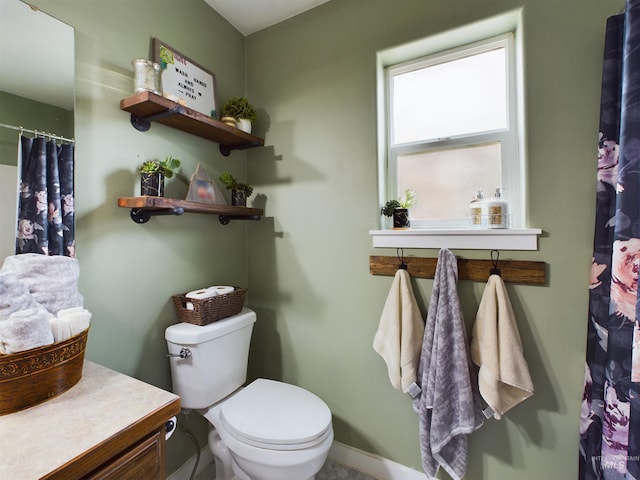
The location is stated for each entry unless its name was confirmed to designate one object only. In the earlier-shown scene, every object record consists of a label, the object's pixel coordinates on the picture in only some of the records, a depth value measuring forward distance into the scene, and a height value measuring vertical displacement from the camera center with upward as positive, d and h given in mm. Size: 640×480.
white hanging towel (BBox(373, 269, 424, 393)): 1256 -426
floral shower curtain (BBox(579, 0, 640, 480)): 842 -141
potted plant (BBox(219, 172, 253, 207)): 1513 +258
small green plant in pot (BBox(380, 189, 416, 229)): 1370 +121
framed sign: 1322 +772
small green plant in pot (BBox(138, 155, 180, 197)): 1187 +247
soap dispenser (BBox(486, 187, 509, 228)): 1181 +86
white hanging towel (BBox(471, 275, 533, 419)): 1084 -460
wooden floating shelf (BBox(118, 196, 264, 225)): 1121 +131
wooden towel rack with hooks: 1128 -138
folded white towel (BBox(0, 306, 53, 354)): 681 -216
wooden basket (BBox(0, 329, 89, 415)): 684 -331
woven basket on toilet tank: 1289 -319
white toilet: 1061 -709
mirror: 910 +522
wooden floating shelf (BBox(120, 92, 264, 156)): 1152 +528
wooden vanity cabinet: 573 -426
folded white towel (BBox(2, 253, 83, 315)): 823 -108
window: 1300 +503
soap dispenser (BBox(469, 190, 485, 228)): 1244 +101
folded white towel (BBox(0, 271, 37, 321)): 716 -140
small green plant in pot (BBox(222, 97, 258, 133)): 1573 +678
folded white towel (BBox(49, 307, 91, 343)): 771 -224
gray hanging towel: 1151 -606
